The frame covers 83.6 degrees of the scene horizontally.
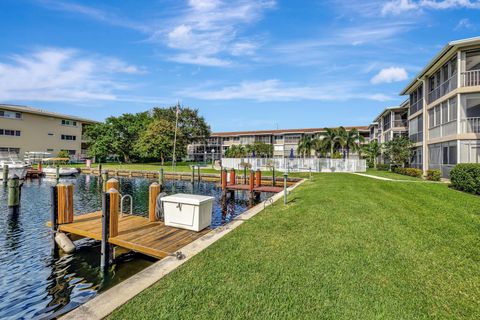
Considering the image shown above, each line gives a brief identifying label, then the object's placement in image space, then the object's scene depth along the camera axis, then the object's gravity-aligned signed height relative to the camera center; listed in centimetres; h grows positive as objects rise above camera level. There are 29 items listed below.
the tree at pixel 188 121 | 6431 +929
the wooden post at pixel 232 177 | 2278 -153
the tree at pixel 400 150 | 2800 +88
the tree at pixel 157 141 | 5006 +350
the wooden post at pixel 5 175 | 2495 -148
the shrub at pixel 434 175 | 1959 -122
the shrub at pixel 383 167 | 3628 -120
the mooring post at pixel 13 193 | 1518 -189
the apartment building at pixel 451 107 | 1770 +386
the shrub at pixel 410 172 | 2291 -124
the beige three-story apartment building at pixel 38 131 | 4650 +548
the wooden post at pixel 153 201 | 905 -143
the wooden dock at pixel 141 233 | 677 -214
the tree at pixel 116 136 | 5212 +481
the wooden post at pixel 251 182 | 2001 -172
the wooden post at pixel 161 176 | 2433 -154
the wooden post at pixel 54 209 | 863 -158
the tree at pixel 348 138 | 3850 +297
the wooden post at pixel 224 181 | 2117 -173
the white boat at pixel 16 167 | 2822 -84
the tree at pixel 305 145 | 4391 +226
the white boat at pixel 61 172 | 3262 -149
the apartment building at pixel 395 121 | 3609 +531
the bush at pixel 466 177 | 1368 -103
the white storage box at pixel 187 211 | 789 -158
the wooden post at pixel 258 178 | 2136 -156
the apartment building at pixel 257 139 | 6397 +511
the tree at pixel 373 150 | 3984 +131
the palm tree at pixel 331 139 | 3912 +289
